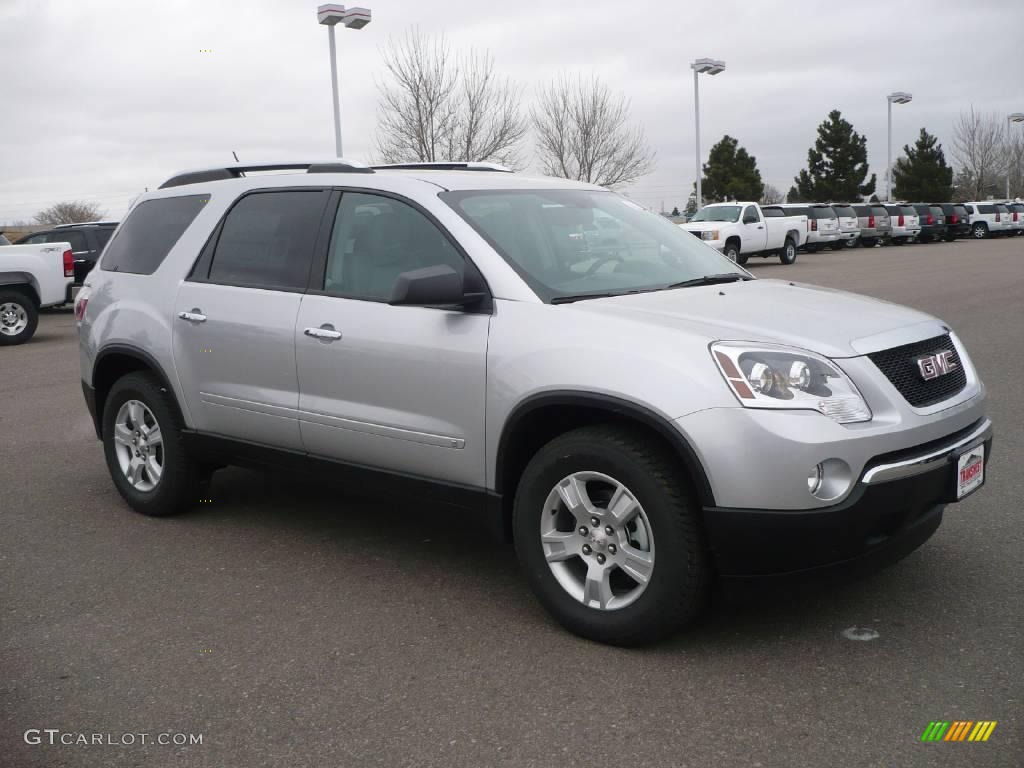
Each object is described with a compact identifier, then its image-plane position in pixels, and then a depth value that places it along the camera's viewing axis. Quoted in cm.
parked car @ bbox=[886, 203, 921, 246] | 4306
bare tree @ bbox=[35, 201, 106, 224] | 5375
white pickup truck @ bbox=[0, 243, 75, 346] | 1523
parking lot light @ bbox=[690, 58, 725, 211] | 4319
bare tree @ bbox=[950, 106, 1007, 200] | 8588
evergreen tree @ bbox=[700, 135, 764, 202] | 6550
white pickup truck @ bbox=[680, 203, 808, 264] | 2994
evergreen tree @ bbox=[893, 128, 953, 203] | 7025
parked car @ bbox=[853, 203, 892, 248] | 4175
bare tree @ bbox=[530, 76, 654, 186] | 4766
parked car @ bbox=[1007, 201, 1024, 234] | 4991
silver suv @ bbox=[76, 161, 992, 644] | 360
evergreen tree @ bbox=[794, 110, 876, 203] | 6912
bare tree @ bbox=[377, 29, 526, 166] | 3675
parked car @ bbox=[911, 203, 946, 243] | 4475
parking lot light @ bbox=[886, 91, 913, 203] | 6300
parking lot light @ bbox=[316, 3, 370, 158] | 2469
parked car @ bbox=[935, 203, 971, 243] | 4703
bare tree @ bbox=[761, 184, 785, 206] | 9216
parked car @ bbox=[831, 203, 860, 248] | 3943
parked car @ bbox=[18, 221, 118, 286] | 2003
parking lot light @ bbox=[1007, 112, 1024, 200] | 7450
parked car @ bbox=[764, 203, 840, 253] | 3688
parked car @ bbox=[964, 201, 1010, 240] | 4916
